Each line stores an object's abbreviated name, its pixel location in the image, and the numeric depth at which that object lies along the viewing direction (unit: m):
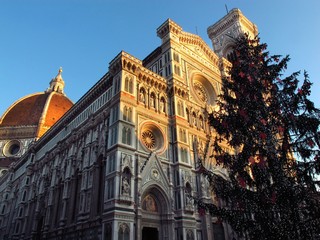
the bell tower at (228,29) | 52.72
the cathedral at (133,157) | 19.73
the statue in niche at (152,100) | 25.18
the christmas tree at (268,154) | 10.88
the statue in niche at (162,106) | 25.88
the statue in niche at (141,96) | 24.43
